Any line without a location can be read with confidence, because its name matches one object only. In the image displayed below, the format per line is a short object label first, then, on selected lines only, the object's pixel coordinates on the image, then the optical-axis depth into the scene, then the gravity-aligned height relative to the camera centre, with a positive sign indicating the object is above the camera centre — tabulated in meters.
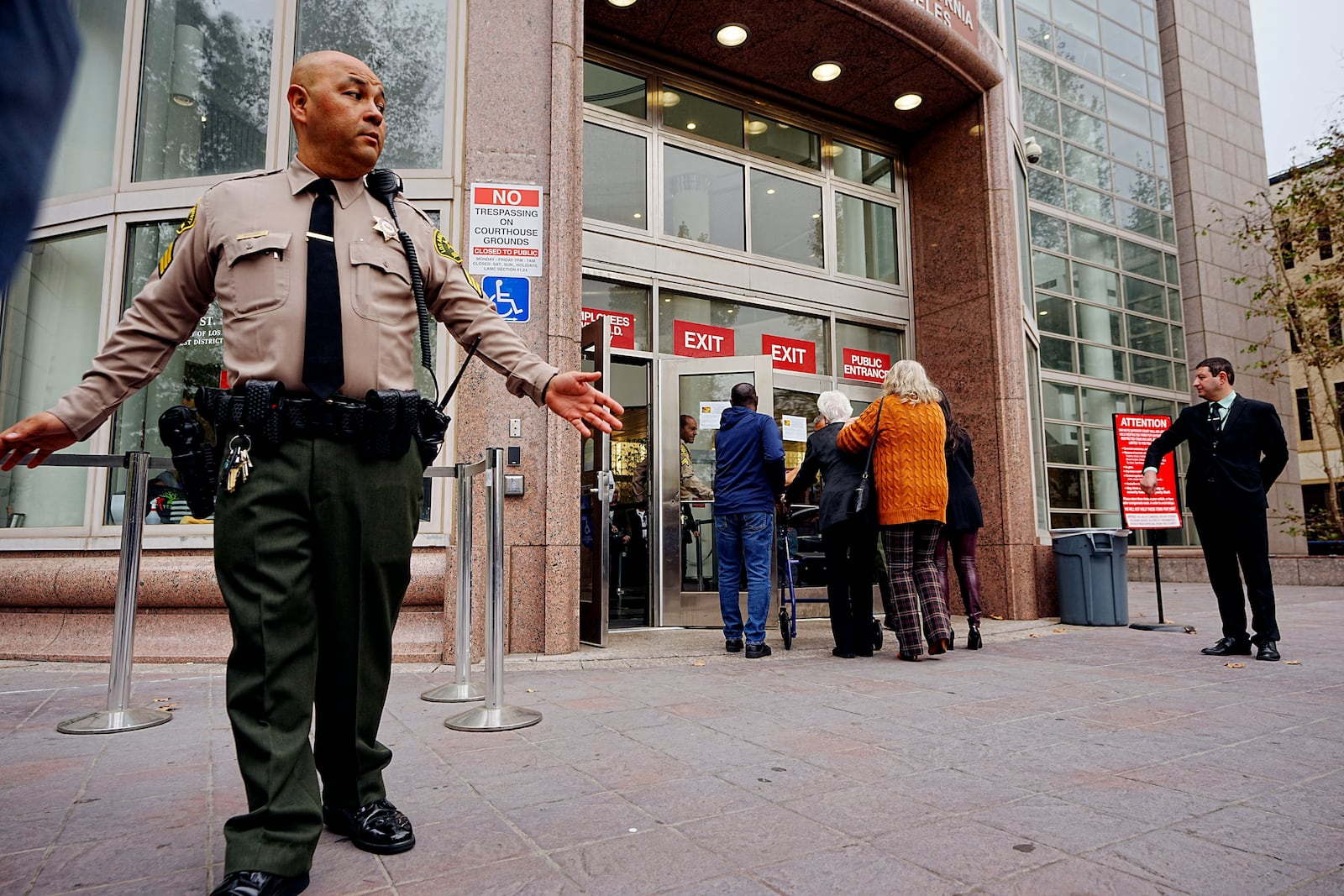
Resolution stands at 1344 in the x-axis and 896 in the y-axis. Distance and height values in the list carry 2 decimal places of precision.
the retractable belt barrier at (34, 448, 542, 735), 3.73 -0.37
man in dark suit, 5.63 +0.28
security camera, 10.99 +5.16
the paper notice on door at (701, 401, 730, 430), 8.11 +1.22
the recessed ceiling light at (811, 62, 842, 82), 8.75 +4.99
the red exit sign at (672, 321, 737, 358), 8.46 +2.05
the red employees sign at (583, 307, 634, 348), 8.07 +2.05
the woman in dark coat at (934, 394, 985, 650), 6.78 +0.18
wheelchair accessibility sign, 6.06 +1.79
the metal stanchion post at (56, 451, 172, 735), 3.79 -0.45
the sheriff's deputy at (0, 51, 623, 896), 1.97 +0.24
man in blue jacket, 6.05 +0.26
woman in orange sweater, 5.67 +0.33
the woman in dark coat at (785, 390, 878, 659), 5.84 -0.13
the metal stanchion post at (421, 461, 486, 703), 4.37 -0.41
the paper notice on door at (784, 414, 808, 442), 8.74 +1.15
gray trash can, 7.84 -0.45
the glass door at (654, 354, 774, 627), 7.79 +0.60
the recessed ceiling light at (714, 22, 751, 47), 8.14 +5.02
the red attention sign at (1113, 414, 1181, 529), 7.97 +0.54
